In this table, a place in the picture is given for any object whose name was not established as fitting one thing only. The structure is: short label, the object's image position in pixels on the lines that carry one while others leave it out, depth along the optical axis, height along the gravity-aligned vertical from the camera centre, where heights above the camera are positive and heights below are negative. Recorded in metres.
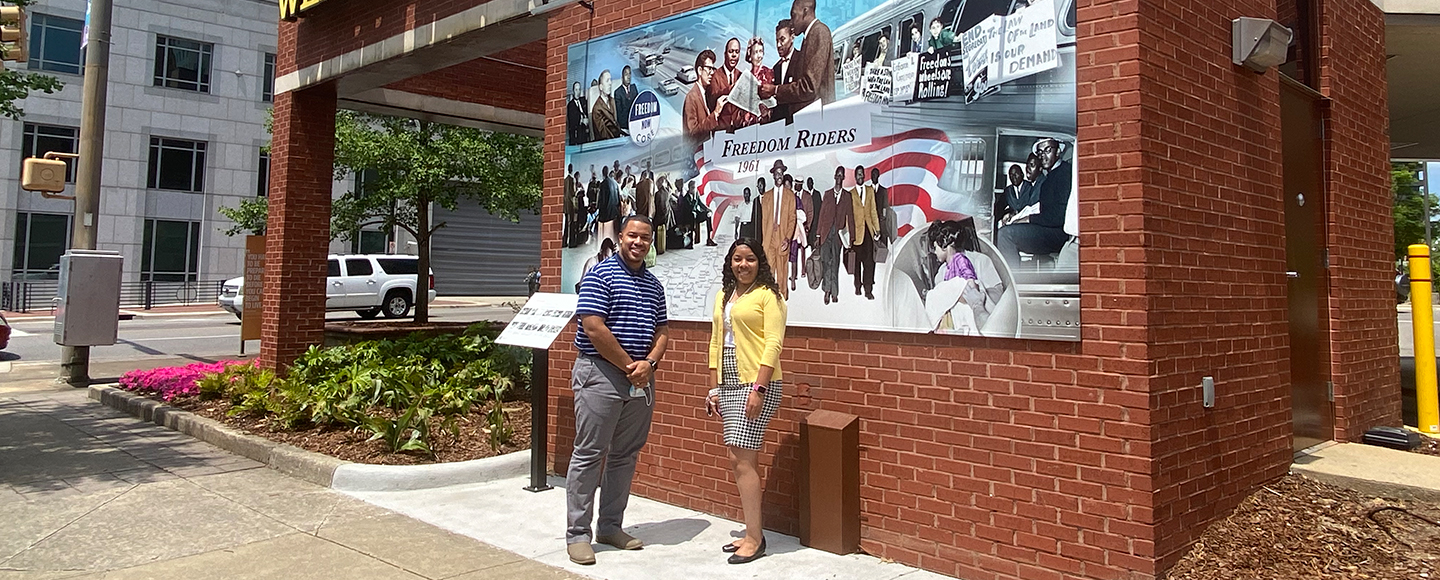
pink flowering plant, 9.89 -0.75
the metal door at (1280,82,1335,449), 5.94 +0.55
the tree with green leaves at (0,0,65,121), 11.91 +3.24
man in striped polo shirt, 4.91 -0.20
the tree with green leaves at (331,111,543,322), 16.14 +2.86
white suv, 24.14 +0.95
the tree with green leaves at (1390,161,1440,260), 26.58 +5.02
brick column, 10.88 +1.17
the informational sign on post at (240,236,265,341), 12.78 +0.44
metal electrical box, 11.74 +0.18
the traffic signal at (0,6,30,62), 9.12 +2.91
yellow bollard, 6.58 +0.05
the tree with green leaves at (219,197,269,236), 18.66 +2.17
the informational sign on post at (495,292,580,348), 5.95 +0.02
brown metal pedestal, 4.98 -0.86
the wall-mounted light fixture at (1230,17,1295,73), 5.00 +1.69
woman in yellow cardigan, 4.81 -0.18
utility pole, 12.05 +2.23
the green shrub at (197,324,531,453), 7.54 -0.65
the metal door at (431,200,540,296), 36.50 +2.92
